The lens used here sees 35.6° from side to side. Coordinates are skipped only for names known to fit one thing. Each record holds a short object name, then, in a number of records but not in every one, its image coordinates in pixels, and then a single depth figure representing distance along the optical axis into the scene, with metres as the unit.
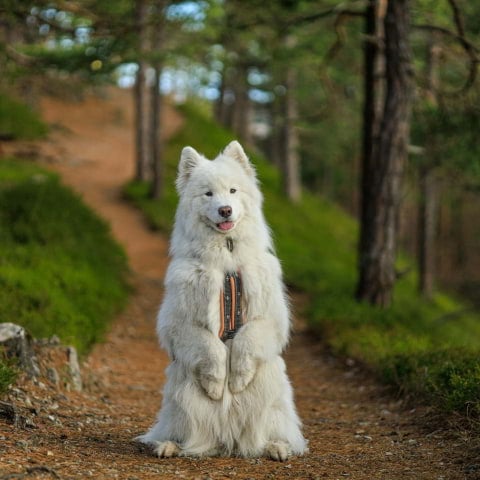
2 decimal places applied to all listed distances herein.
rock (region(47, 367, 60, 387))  7.97
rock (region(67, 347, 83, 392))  8.38
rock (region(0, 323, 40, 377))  7.66
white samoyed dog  5.80
